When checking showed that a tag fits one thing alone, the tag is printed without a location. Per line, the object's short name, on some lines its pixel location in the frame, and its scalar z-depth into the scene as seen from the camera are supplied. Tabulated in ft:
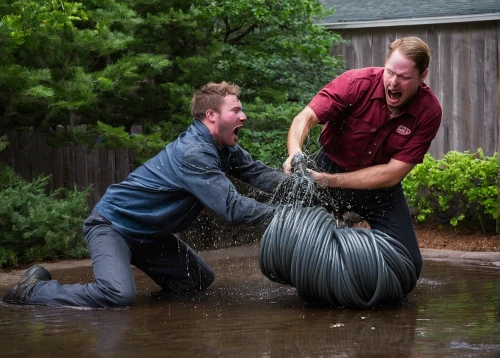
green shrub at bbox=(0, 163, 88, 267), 25.11
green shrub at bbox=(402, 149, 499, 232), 30.14
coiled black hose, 17.35
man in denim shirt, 18.12
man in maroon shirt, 18.45
